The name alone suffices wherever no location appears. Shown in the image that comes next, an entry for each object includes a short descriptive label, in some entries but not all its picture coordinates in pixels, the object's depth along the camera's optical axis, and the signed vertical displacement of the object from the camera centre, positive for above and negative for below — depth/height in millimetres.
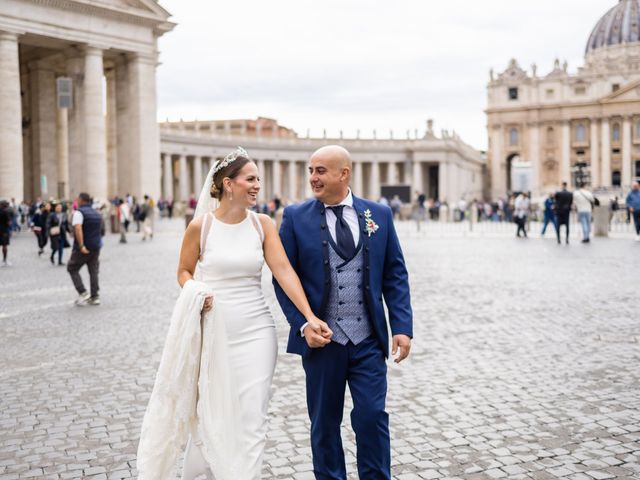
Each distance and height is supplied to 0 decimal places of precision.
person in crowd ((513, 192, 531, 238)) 27219 -233
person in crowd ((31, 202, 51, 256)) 20344 -422
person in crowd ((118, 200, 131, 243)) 25823 -271
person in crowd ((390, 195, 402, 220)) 52188 +34
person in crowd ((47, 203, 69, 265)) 17828 -432
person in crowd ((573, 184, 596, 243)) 23031 -125
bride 3775 -770
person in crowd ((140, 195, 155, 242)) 27688 -252
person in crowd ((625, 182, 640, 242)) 23609 +13
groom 3729 -547
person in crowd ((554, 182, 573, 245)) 22531 -20
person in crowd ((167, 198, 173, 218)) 47094 +95
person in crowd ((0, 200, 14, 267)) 17848 -471
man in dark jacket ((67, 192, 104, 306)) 11461 -561
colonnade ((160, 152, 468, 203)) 71375 +3284
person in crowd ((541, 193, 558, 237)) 26062 -199
